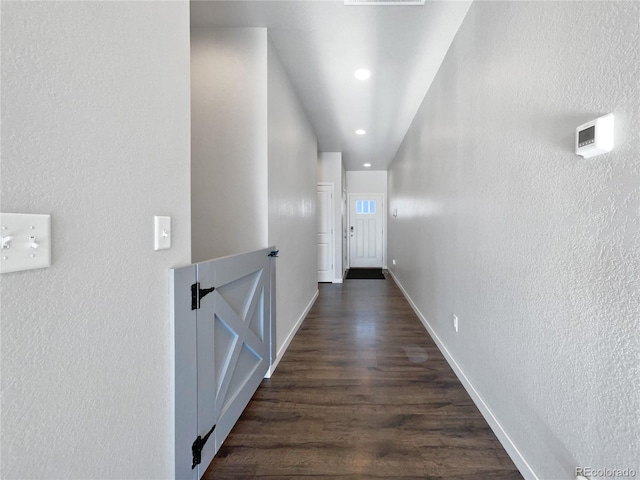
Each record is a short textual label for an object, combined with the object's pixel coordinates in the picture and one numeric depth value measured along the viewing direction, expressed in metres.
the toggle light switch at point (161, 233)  1.06
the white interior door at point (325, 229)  6.09
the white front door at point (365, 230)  8.20
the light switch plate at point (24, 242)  0.58
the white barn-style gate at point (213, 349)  1.20
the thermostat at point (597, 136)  0.92
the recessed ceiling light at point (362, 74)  2.91
